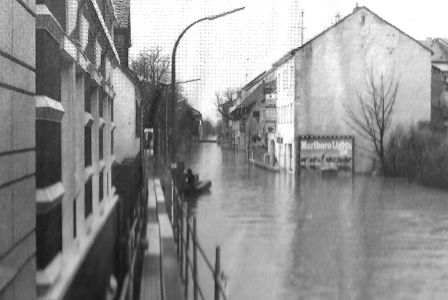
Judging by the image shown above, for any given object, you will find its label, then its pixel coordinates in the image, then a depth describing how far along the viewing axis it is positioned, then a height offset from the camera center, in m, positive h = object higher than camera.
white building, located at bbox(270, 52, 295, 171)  69.66 +0.69
